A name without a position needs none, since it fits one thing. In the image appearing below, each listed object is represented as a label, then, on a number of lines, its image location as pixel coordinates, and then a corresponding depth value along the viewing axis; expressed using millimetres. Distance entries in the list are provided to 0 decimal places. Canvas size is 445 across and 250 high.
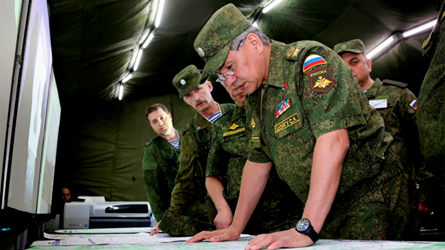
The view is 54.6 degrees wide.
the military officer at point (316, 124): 1309
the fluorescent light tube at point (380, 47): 5002
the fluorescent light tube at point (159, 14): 4152
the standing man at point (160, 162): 3547
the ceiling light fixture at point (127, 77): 6489
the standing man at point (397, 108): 2176
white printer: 5230
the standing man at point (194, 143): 2684
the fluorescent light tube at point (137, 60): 5456
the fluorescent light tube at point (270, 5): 4465
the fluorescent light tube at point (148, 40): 4905
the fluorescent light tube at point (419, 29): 4496
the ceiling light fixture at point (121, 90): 7006
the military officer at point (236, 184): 2131
